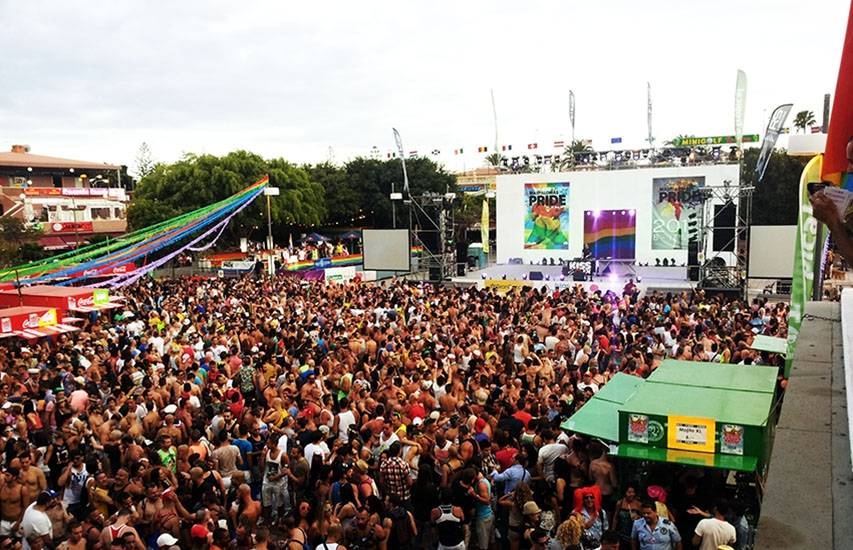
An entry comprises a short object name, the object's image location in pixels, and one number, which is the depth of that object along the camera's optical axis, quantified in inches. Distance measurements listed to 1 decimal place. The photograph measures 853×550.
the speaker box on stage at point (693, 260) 948.6
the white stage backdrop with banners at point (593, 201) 1187.9
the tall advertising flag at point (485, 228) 1254.2
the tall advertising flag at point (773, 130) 778.8
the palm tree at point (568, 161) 1349.7
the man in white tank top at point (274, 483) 272.8
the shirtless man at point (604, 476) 240.1
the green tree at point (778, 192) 1369.3
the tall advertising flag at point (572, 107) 1477.6
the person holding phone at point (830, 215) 79.5
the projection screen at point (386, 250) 1112.2
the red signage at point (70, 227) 1451.8
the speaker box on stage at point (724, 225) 925.1
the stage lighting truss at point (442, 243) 1064.2
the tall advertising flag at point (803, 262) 280.1
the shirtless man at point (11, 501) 255.9
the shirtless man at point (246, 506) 239.3
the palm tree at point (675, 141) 1411.2
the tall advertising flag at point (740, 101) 936.9
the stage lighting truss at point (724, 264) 856.9
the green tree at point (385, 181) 1798.7
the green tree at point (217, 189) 1434.5
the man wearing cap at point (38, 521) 229.8
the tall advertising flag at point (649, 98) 1397.5
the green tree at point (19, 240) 1151.6
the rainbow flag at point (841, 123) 60.8
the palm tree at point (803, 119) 1669.5
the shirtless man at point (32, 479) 261.7
